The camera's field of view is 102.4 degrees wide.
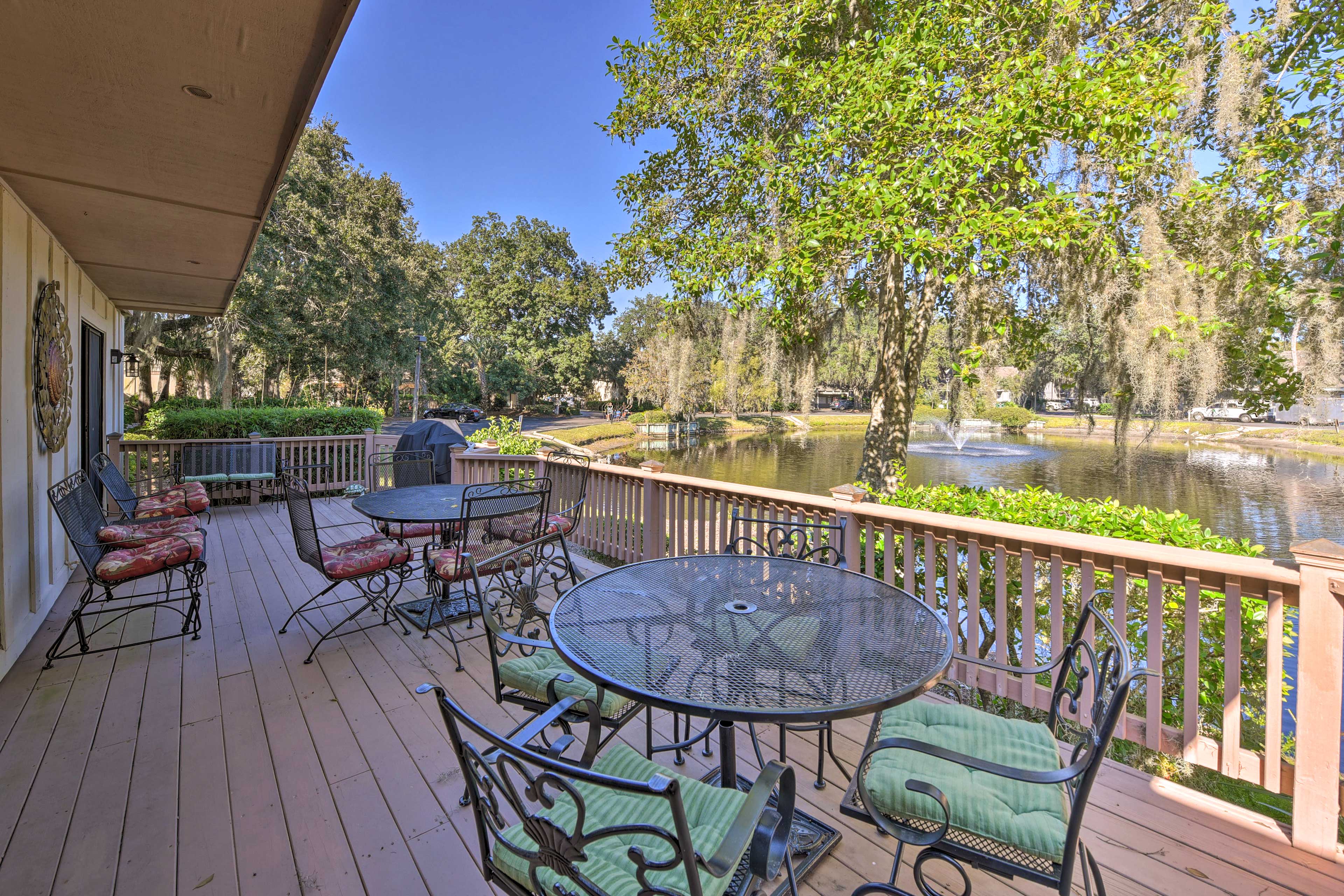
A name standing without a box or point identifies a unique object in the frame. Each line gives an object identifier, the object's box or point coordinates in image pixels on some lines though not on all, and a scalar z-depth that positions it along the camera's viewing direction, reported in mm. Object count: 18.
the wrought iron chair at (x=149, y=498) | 4227
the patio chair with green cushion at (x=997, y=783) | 1063
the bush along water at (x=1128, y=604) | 2371
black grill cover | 6555
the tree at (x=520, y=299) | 29266
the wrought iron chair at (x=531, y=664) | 1644
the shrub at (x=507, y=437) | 6172
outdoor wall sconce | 5793
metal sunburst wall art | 3215
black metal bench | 6371
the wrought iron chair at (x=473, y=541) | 2762
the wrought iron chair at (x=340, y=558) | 2838
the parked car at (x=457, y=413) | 25703
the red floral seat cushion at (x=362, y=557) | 2857
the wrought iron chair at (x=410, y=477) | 3811
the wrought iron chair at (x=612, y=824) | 800
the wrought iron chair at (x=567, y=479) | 4773
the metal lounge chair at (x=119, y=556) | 2699
